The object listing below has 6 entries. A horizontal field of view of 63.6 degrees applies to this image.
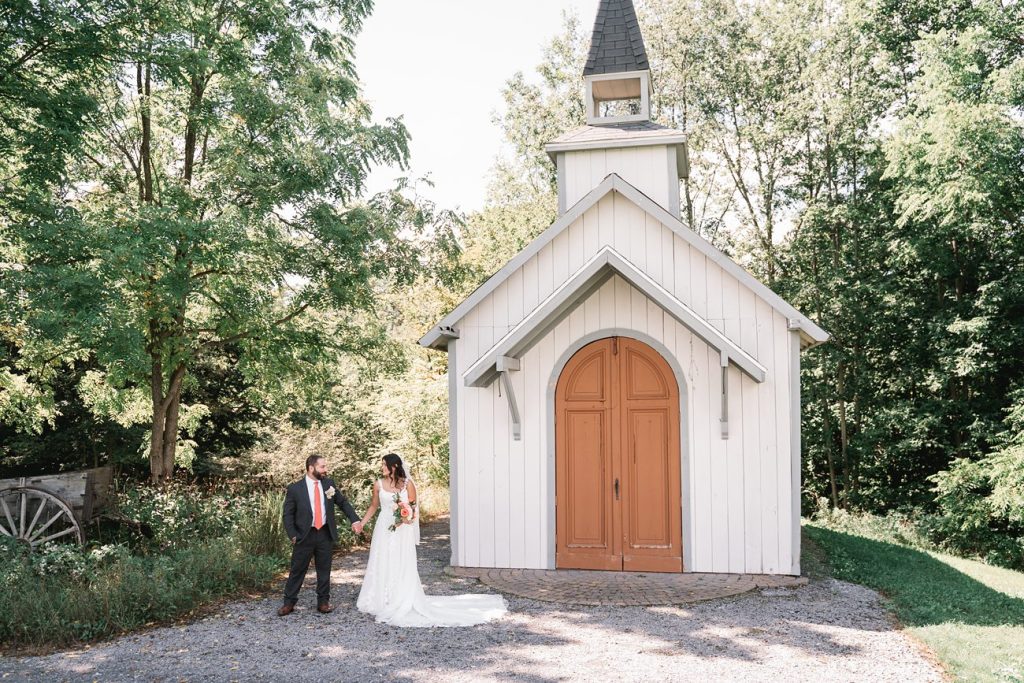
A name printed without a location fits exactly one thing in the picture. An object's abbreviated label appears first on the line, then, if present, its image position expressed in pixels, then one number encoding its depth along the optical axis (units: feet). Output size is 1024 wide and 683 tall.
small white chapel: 33.37
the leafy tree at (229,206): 38.77
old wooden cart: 36.17
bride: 27.76
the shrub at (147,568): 26.23
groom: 28.45
